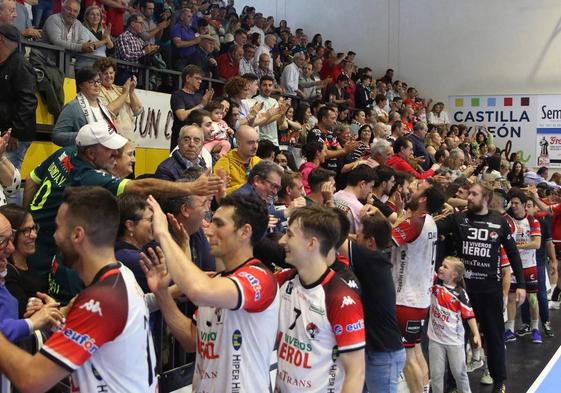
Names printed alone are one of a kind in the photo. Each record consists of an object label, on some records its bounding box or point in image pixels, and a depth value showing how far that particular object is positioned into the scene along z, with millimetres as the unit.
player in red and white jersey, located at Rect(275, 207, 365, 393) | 3520
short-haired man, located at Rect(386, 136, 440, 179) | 9658
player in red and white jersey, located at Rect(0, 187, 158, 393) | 2576
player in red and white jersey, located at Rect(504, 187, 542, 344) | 9727
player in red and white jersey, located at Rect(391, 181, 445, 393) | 6121
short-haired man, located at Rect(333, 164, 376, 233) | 5996
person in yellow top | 6543
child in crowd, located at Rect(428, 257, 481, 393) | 6704
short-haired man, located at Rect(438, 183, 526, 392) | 7156
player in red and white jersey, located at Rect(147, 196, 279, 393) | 3131
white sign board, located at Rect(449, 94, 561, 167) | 21047
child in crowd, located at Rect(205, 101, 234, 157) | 7336
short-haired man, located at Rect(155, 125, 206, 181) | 5797
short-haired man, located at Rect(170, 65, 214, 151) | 7797
